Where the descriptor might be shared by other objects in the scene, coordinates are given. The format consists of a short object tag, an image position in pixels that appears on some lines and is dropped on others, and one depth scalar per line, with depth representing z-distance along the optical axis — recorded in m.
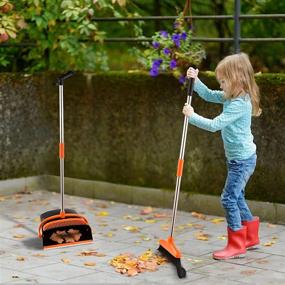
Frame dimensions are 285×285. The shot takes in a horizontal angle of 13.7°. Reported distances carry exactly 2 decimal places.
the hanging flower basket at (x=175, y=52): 12.28
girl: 9.47
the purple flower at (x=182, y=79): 12.27
